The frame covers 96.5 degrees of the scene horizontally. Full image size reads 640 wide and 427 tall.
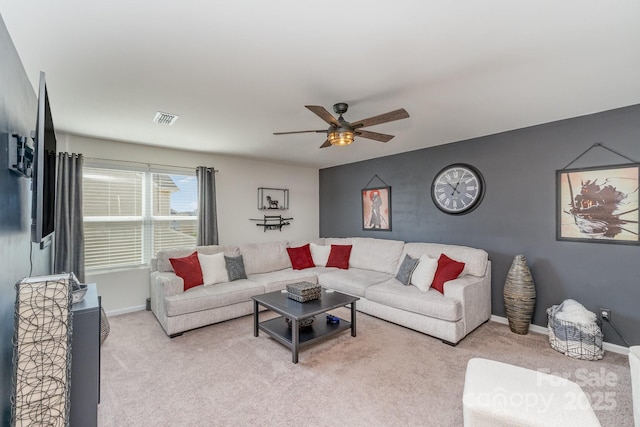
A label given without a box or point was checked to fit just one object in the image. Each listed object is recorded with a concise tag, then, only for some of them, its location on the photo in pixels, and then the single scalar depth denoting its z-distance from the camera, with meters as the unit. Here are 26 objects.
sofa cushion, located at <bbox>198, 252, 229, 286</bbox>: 3.74
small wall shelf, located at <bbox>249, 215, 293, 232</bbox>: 5.45
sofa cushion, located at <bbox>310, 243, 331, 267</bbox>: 5.03
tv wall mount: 1.51
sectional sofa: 3.14
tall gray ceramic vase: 3.17
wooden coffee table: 2.69
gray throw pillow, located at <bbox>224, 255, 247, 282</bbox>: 3.97
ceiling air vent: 2.93
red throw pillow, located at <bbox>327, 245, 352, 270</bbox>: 4.84
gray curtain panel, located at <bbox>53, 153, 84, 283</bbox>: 3.46
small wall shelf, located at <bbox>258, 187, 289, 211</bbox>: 5.41
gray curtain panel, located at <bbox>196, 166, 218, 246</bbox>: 4.52
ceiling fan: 2.28
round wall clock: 3.86
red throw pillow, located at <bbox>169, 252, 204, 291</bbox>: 3.54
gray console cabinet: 1.63
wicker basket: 2.62
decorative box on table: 3.05
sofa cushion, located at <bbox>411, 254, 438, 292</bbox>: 3.45
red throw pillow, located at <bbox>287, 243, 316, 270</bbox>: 4.79
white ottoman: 1.38
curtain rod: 3.77
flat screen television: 1.47
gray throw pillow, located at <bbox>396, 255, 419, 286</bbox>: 3.74
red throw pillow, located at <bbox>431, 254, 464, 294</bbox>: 3.36
